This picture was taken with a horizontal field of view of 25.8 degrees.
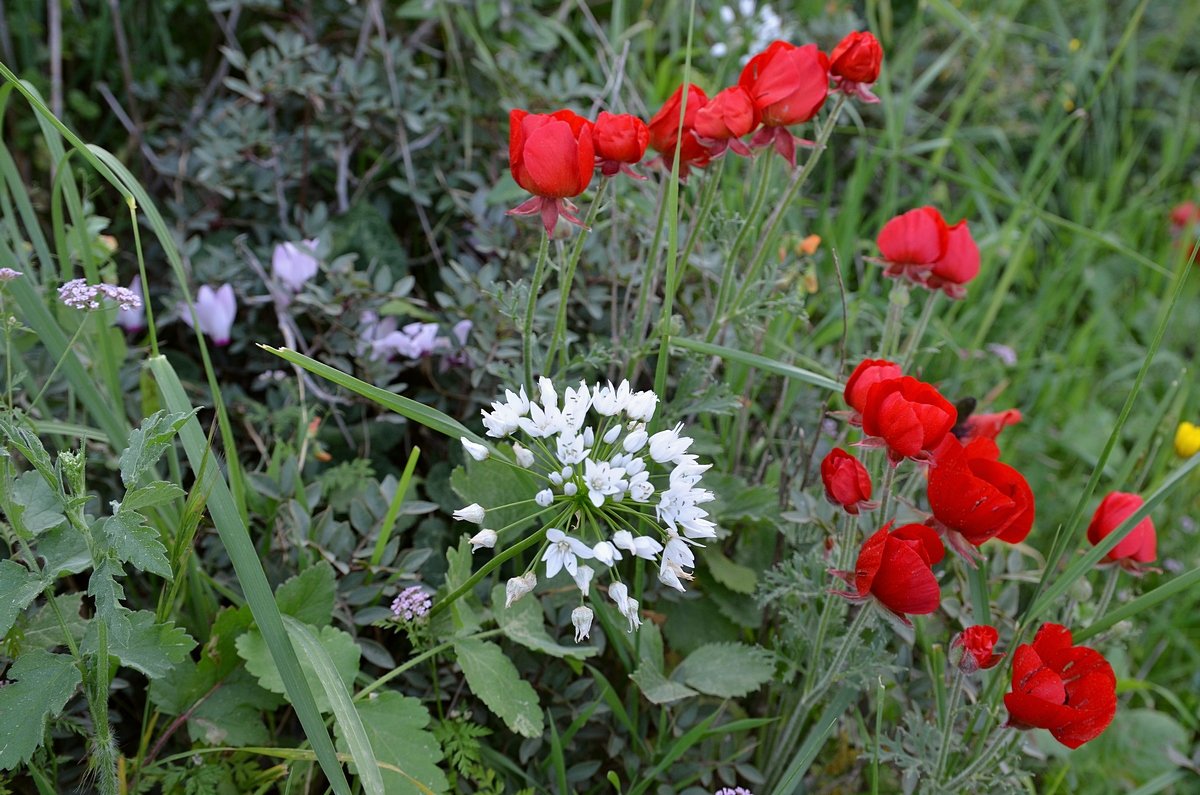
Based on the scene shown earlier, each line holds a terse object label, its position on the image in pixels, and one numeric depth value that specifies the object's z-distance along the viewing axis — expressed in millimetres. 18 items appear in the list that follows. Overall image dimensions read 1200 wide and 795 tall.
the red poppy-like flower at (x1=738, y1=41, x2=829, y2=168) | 966
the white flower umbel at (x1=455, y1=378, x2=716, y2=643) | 903
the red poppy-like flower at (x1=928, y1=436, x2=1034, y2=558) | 918
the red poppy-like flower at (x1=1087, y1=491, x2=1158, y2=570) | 990
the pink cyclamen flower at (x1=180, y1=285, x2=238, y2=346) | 1125
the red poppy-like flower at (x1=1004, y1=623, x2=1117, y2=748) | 911
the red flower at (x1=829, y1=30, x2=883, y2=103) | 979
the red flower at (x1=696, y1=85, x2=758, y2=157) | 962
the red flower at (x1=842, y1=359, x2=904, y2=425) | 946
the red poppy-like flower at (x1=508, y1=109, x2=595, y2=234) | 923
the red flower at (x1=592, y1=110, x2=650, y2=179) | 939
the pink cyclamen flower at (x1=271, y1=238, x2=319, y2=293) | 1121
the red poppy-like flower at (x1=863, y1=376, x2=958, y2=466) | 917
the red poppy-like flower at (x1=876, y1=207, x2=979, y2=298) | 1021
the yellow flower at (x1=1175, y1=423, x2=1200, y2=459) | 1248
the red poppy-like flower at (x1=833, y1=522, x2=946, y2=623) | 909
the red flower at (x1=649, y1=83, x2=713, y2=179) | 985
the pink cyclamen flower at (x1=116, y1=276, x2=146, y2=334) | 1122
